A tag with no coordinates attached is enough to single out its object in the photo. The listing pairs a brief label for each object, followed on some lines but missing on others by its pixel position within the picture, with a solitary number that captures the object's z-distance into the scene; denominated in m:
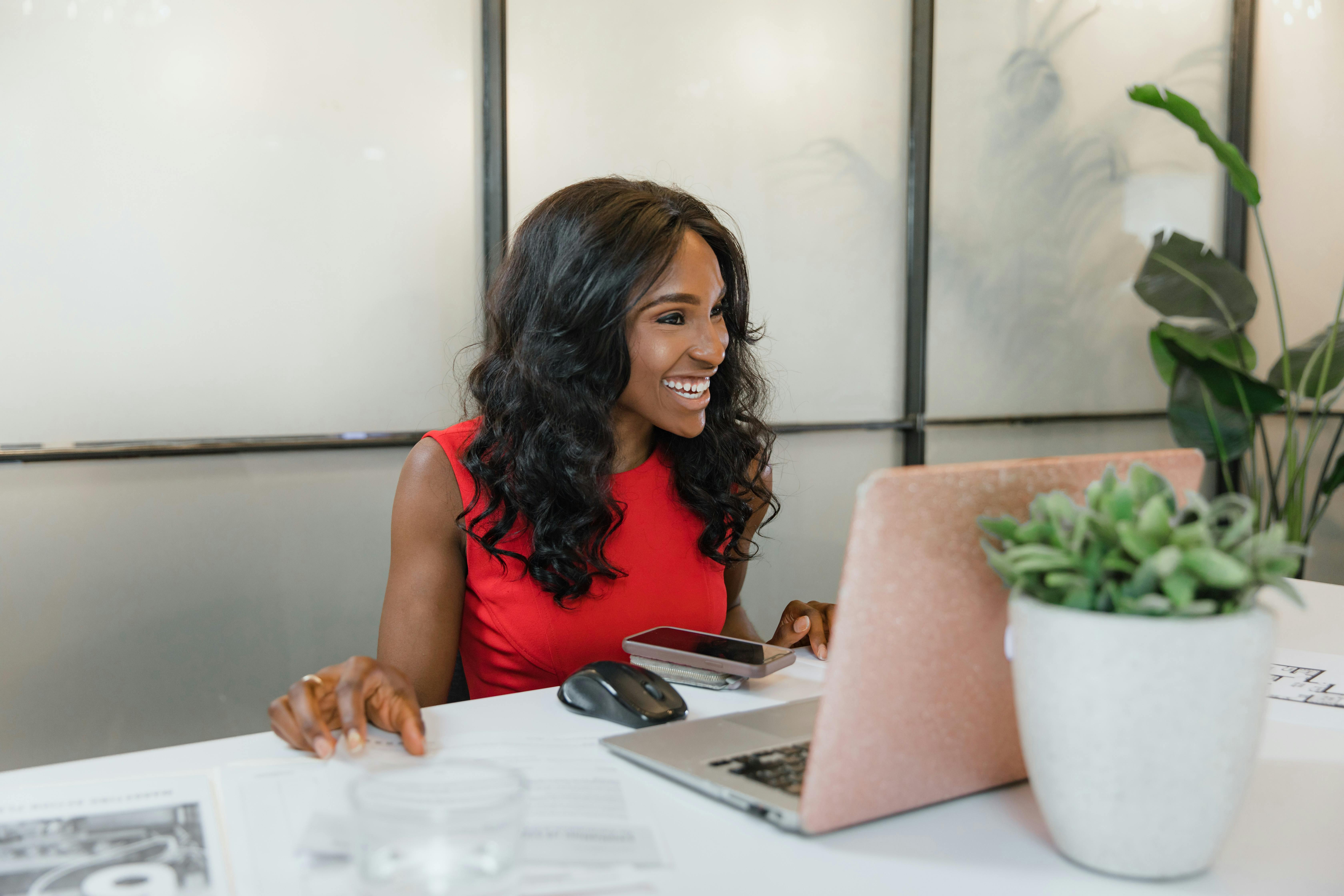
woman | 1.45
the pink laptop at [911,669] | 0.70
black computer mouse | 1.00
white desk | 0.68
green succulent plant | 0.62
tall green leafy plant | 2.98
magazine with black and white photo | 0.67
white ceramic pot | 0.62
